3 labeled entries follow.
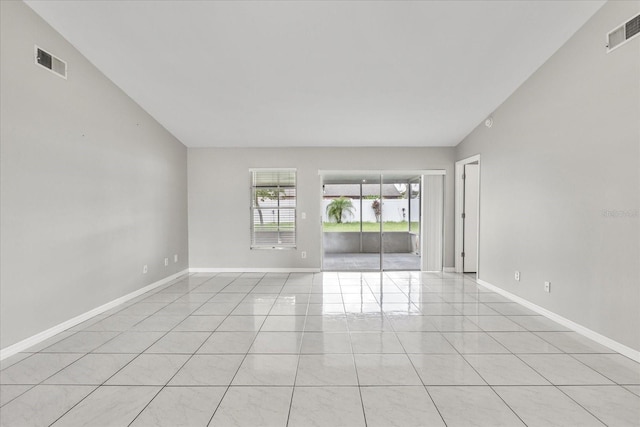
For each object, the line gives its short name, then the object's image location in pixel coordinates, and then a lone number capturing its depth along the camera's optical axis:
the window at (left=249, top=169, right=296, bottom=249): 6.43
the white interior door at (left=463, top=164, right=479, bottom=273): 6.18
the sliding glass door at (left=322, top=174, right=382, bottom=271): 9.20
